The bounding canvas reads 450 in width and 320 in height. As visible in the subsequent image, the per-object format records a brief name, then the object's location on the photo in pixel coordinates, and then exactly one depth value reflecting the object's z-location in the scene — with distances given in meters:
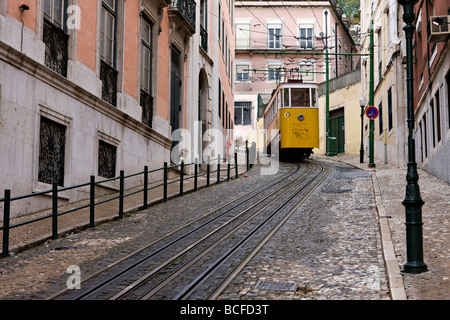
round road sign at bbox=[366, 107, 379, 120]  23.86
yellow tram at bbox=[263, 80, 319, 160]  27.08
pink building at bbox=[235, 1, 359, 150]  52.06
